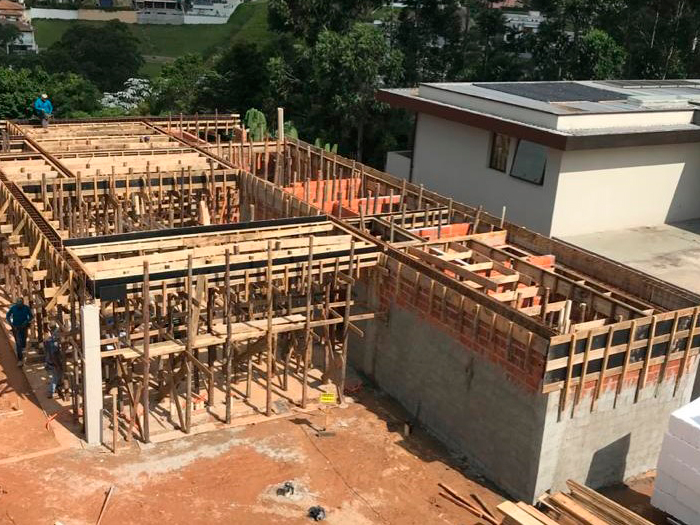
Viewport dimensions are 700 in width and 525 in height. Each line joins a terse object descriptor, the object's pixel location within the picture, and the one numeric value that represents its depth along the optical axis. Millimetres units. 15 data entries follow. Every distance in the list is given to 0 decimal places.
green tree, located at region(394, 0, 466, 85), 45625
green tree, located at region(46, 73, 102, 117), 52469
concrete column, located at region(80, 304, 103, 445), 14148
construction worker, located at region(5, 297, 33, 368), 17375
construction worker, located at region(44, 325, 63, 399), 16422
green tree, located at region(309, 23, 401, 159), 39344
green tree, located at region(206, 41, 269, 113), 49000
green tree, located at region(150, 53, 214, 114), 50594
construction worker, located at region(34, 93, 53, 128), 28891
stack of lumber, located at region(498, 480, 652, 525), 12547
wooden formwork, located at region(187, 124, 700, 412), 13625
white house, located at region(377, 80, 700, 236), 22969
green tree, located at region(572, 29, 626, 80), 39625
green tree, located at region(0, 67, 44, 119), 45531
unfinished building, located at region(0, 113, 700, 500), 14039
